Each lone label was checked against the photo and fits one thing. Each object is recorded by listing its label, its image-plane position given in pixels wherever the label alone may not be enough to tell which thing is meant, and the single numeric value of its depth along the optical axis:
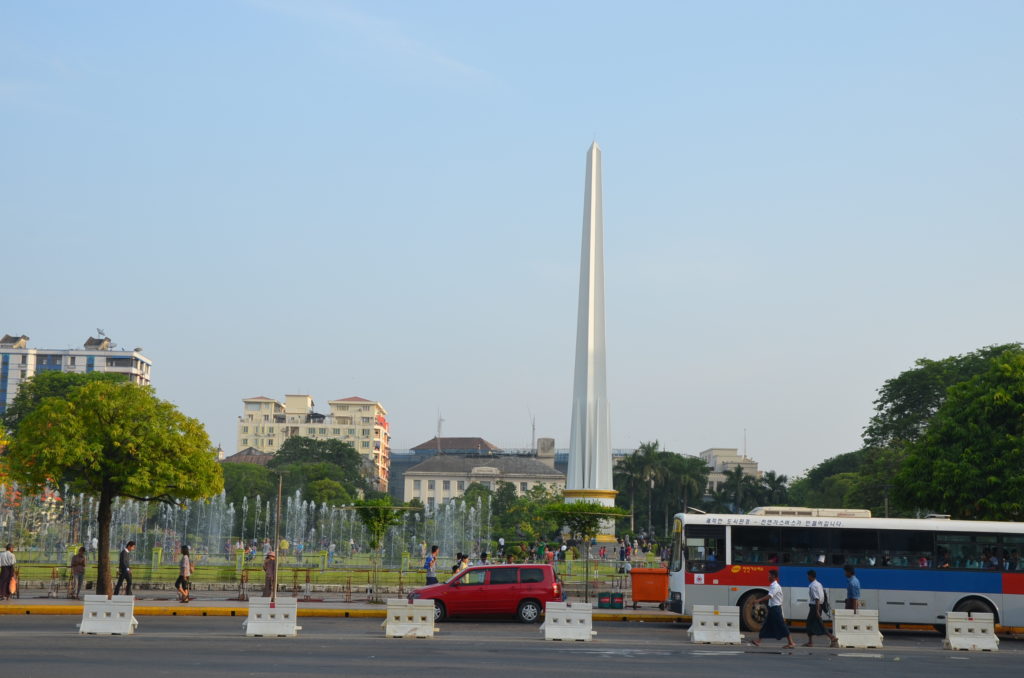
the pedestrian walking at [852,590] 24.00
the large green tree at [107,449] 29.28
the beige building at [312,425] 196.25
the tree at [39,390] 90.81
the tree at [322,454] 139.50
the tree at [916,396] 68.38
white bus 25.50
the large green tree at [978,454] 38.91
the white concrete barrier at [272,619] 21.88
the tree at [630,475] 123.56
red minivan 25.78
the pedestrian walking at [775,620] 22.50
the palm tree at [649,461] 122.94
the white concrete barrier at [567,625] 22.22
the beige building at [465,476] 171.00
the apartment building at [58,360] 160.25
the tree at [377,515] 33.12
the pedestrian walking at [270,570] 28.80
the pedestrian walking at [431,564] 29.13
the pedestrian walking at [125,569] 28.20
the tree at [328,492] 116.07
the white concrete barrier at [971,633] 22.58
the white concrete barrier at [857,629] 22.50
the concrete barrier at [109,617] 21.36
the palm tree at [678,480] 125.81
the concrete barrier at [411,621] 22.19
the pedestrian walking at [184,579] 28.56
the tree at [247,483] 107.75
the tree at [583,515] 36.78
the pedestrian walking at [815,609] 22.64
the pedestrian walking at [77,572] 29.32
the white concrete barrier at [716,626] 22.72
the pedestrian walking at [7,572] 28.31
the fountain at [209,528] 62.19
